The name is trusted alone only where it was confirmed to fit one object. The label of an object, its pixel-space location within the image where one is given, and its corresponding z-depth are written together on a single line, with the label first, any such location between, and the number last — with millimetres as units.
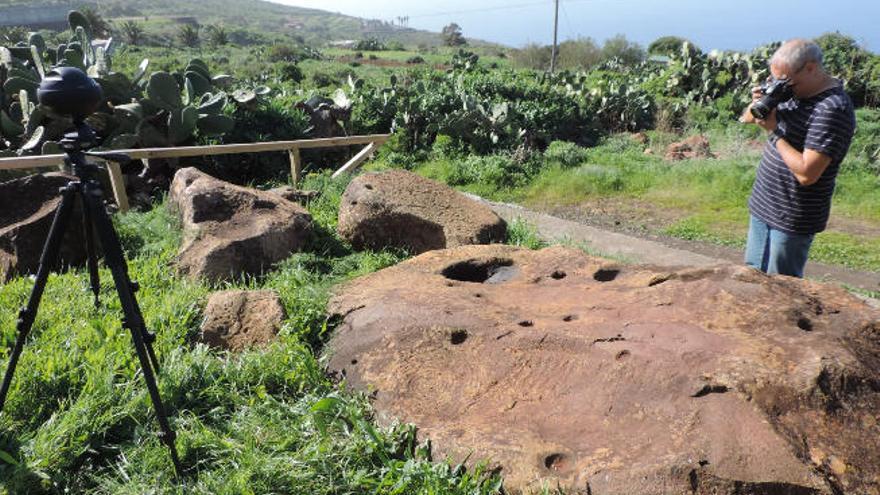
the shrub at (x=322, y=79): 27377
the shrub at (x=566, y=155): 11086
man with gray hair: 3525
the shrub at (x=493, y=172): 10344
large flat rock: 2428
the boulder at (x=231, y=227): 4930
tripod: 2543
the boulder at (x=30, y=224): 4895
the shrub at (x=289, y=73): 29105
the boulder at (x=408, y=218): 5703
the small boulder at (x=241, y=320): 3820
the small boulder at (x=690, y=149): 11934
